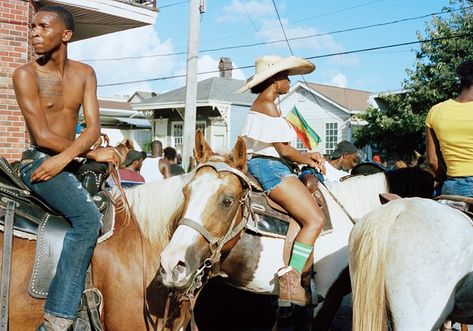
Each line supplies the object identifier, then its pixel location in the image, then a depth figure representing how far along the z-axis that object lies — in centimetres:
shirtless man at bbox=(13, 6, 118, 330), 317
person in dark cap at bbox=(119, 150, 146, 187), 816
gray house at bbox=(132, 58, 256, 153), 2447
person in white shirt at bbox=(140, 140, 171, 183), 923
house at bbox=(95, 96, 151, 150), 2784
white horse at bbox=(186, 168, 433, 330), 418
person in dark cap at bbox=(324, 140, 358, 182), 923
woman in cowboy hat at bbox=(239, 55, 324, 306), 399
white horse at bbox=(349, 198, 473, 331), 285
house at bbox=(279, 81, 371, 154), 2486
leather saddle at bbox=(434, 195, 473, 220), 338
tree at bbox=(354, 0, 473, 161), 1883
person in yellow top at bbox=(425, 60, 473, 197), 361
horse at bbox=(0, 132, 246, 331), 323
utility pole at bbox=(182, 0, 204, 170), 1120
